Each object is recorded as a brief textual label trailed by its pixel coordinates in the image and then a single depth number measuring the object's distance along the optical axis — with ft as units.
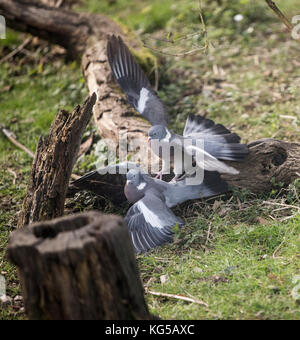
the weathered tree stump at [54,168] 19.76
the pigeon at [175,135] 22.18
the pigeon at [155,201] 20.33
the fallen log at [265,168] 22.17
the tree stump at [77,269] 12.69
